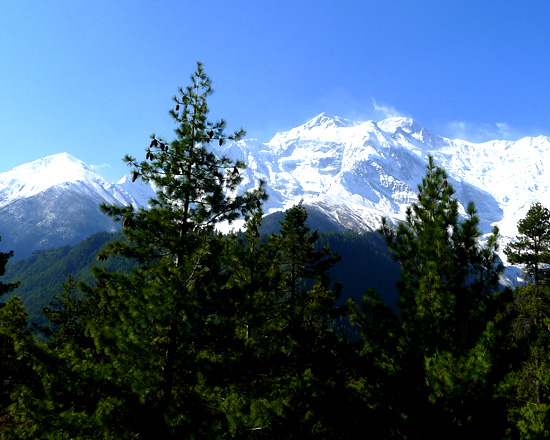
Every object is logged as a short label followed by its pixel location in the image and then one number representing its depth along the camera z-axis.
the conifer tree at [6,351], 8.00
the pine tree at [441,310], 6.53
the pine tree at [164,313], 7.79
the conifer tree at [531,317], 6.78
